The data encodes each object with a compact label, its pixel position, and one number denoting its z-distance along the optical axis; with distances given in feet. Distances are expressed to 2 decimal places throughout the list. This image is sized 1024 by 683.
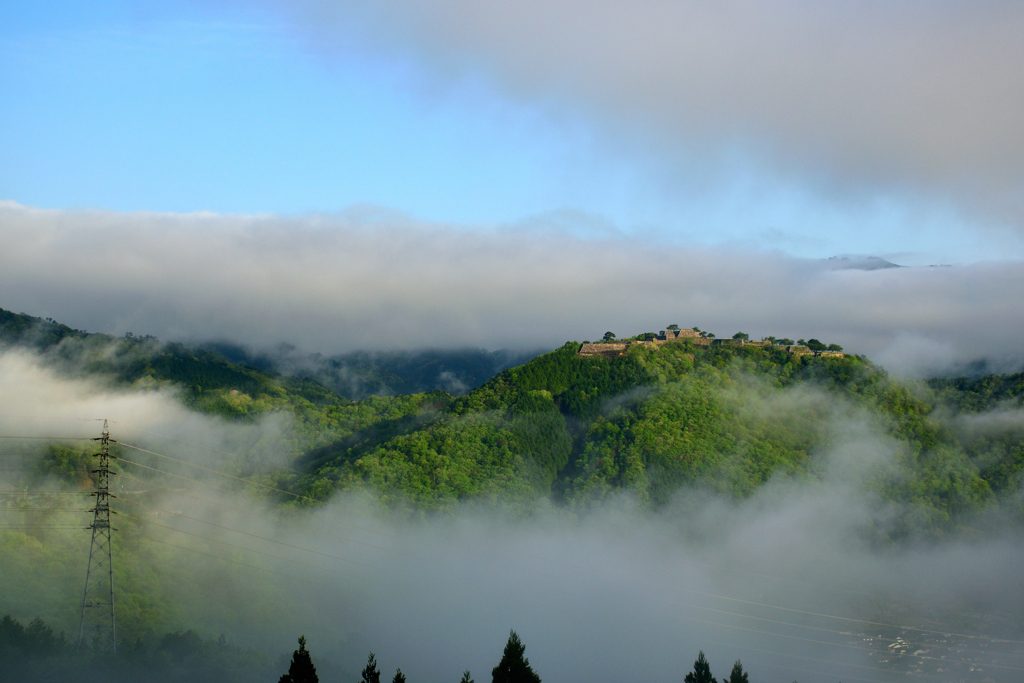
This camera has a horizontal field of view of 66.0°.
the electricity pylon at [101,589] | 214.28
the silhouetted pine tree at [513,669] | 222.28
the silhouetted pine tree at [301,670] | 195.52
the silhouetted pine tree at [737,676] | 222.69
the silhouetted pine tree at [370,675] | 212.19
